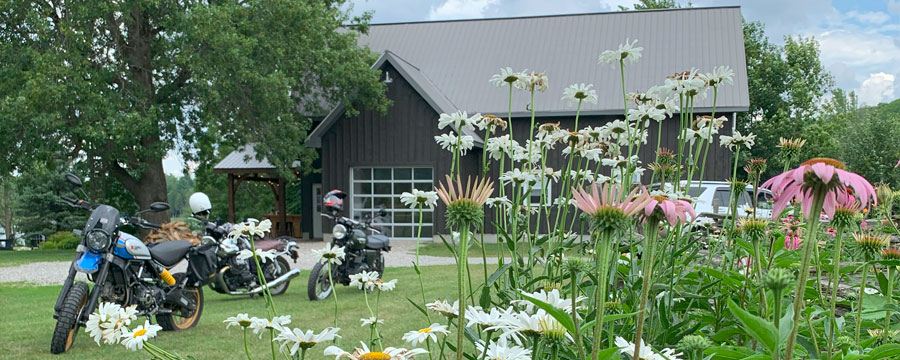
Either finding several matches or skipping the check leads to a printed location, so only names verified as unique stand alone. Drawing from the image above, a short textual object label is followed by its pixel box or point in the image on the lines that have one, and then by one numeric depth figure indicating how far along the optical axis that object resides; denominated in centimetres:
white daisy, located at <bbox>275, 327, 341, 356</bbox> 129
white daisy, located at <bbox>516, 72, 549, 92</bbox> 239
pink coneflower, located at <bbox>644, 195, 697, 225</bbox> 92
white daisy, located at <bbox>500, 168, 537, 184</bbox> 224
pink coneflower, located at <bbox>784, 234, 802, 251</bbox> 252
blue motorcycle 462
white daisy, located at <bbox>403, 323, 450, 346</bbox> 132
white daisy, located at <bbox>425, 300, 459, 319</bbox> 142
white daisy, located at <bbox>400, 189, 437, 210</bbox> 198
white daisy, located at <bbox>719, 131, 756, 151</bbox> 253
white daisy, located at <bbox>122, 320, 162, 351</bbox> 143
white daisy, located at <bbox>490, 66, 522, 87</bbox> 238
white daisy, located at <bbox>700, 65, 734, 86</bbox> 225
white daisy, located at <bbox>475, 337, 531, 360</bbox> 103
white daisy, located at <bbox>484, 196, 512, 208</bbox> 213
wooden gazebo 1844
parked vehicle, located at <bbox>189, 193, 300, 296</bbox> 624
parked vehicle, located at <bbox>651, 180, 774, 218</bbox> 945
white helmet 611
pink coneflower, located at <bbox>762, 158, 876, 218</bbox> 78
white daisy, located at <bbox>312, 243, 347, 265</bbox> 220
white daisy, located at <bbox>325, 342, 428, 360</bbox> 106
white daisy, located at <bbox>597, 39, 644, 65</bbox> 235
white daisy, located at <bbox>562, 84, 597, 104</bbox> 246
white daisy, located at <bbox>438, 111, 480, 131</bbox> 238
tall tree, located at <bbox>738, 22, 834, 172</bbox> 2334
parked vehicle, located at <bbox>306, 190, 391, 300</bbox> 733
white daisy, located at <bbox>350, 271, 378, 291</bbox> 213
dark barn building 1563
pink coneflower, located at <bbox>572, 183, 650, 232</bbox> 89
